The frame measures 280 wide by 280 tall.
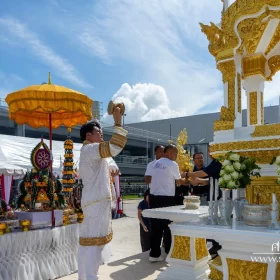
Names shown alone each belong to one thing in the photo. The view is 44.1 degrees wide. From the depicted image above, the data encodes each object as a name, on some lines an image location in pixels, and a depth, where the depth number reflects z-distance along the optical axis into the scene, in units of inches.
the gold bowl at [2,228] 166.2
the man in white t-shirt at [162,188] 201.8
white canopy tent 377.4
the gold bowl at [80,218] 209.0
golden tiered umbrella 207.9
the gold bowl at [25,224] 178.1
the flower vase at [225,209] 125.6
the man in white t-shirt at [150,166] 221.0
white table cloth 165.3
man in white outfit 137.9
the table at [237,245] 111.2
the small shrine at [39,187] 207.9
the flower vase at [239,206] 132.1
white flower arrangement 124.7
